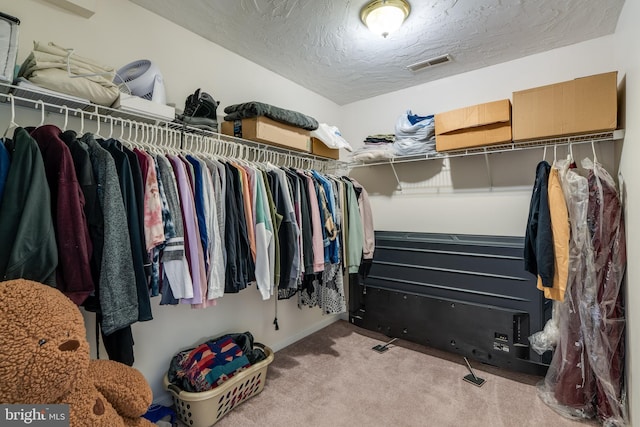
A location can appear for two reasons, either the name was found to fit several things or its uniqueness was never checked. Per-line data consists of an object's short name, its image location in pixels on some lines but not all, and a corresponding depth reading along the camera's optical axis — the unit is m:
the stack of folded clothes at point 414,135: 2.43
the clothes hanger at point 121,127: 1.49
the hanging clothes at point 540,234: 1.77
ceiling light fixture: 1.66
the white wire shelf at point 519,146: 1.84
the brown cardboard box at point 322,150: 2.41
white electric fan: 1.54
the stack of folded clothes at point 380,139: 2.69
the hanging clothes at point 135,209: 1.19
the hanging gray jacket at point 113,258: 1.08
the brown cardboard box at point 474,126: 2.03
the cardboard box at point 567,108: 1.71
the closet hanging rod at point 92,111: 1.19
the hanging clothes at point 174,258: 1.33
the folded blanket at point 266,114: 1.87
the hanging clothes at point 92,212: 1.12
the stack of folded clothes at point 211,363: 1.63
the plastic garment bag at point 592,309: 1.63
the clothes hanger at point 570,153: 1.88
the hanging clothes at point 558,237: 1.74
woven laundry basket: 1.57
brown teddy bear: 0.77
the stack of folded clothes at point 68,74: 1.18
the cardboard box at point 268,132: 1.88
